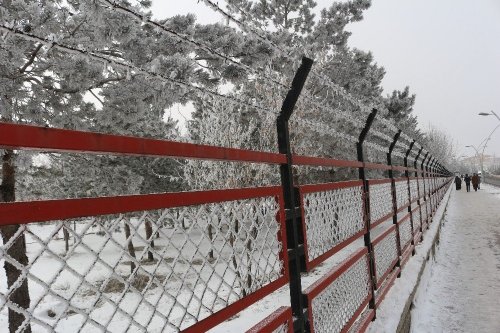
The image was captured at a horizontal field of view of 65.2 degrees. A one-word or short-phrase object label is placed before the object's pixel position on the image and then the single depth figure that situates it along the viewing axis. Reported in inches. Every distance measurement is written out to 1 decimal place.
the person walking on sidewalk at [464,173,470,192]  1388.7
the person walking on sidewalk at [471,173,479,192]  1446.9
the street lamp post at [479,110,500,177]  1095.3
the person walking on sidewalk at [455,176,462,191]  1600.1
